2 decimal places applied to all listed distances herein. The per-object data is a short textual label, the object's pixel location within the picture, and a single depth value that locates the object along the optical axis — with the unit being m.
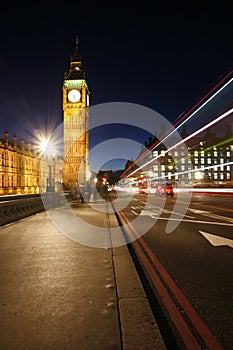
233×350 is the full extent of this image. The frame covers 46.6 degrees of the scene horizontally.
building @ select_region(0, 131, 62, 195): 62.31
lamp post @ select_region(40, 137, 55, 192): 22.18
